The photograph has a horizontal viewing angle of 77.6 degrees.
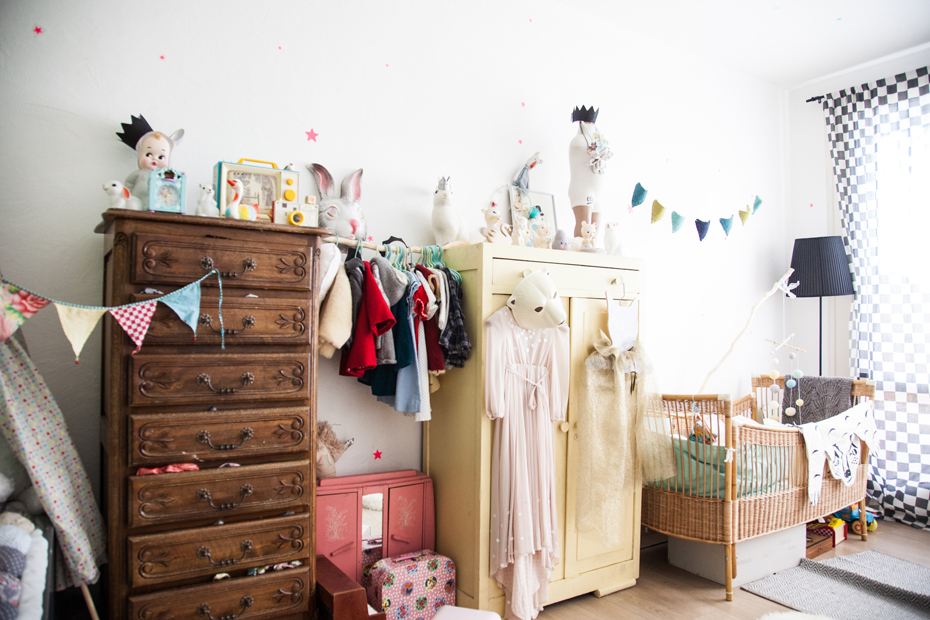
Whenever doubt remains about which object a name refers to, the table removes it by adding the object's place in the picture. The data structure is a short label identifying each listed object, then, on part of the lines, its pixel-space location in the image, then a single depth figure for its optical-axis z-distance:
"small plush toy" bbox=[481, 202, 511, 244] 2.51
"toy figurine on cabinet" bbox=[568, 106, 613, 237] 2.77
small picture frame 2.85
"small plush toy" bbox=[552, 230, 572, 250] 2.63
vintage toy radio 1.92
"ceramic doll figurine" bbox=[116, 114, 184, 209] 1.80
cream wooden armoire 2.28
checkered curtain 3.61
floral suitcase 2.20
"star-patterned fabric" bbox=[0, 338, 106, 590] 1.52
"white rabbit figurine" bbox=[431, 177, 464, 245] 2.51
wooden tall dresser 1.62
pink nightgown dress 2.24
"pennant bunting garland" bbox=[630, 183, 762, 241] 3.17
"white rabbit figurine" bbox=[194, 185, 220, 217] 1.83
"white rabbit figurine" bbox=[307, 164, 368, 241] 2.30
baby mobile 3.38
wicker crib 2.56
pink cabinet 2.25
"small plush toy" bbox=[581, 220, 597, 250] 2.69
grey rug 2.46
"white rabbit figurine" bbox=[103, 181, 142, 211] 1.67
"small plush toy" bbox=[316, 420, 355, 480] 2.23
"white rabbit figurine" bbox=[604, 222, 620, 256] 2.83
